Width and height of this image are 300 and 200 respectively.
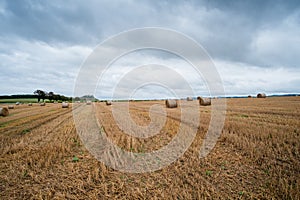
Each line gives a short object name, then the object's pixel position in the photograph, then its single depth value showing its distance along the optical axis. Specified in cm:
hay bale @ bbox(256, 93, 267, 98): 3874
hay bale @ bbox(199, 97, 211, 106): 2348
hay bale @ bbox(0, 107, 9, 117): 1824
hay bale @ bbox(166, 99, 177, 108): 2240
